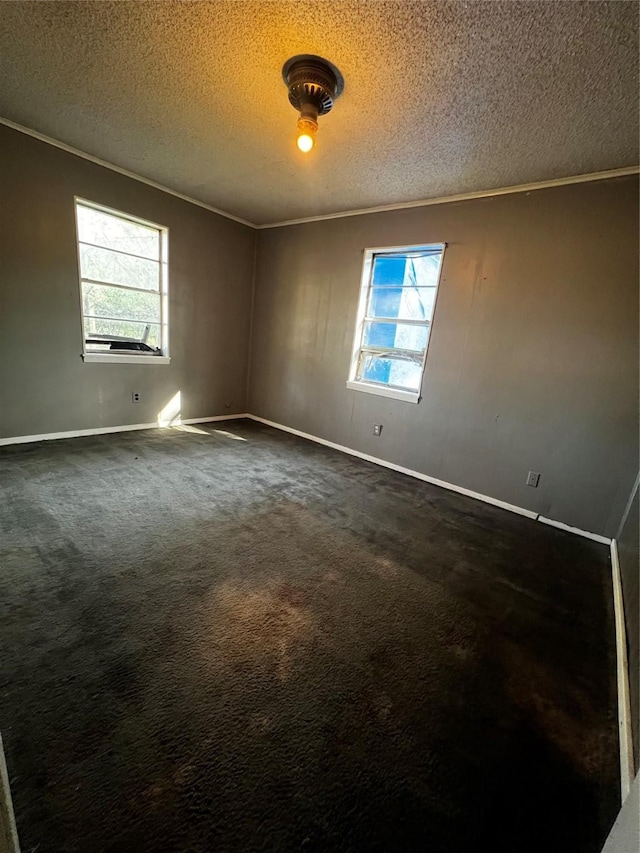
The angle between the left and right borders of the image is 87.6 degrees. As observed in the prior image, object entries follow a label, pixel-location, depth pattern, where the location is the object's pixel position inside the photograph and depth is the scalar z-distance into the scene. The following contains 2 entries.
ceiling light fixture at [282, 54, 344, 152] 1.74
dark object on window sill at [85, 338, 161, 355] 3.64
